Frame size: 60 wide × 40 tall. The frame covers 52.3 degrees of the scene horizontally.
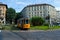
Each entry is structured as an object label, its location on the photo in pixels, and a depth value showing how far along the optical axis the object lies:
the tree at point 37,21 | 20.02
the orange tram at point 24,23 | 12.95
